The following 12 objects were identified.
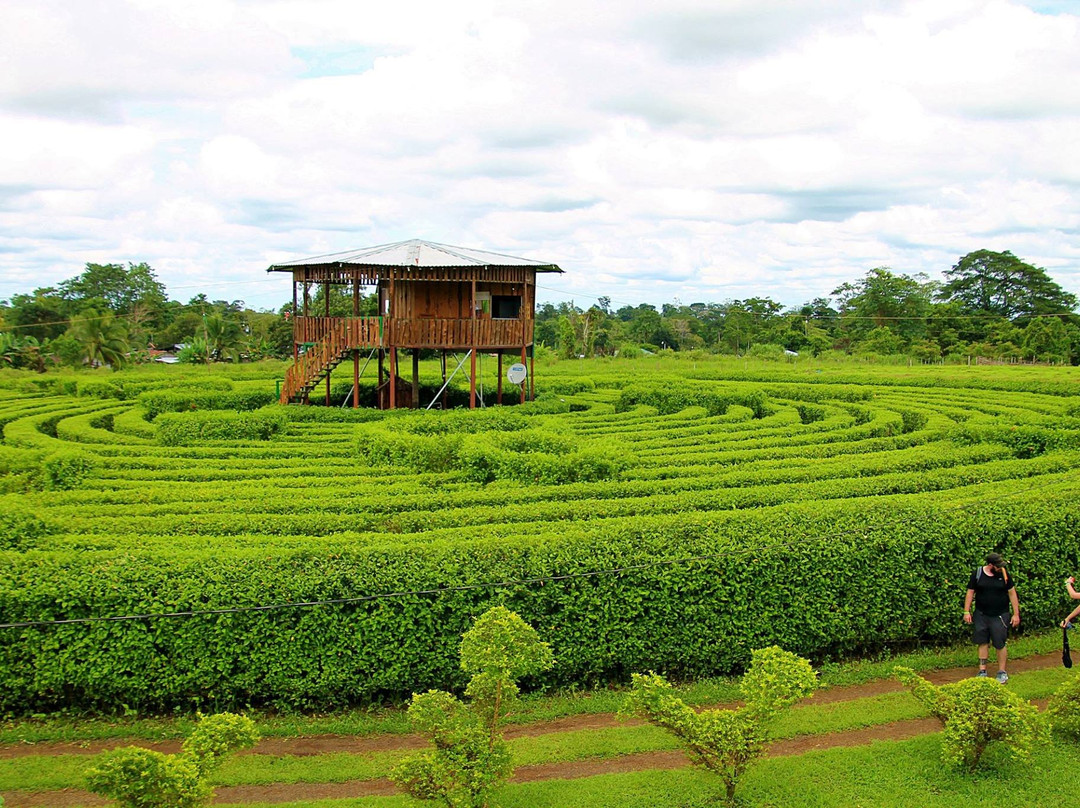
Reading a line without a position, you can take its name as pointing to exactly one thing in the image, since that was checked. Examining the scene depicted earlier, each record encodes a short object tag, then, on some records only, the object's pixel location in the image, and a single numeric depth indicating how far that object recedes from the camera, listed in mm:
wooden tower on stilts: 31688
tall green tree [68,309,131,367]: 49312
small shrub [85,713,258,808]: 7352
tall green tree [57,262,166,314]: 84000
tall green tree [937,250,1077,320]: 90000
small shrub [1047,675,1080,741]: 10203
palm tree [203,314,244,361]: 56719
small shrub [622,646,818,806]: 8922
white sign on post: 33406
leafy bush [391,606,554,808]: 8297
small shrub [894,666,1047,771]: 9281
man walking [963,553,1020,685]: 12125
